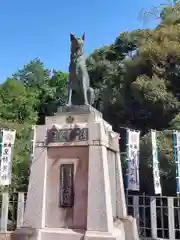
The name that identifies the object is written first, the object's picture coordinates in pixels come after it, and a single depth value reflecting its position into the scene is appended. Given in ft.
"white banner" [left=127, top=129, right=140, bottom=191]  35.68
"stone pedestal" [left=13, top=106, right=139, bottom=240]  21.01
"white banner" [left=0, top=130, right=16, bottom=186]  35.95
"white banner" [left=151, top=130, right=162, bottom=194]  34.40
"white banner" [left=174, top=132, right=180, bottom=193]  33.48
